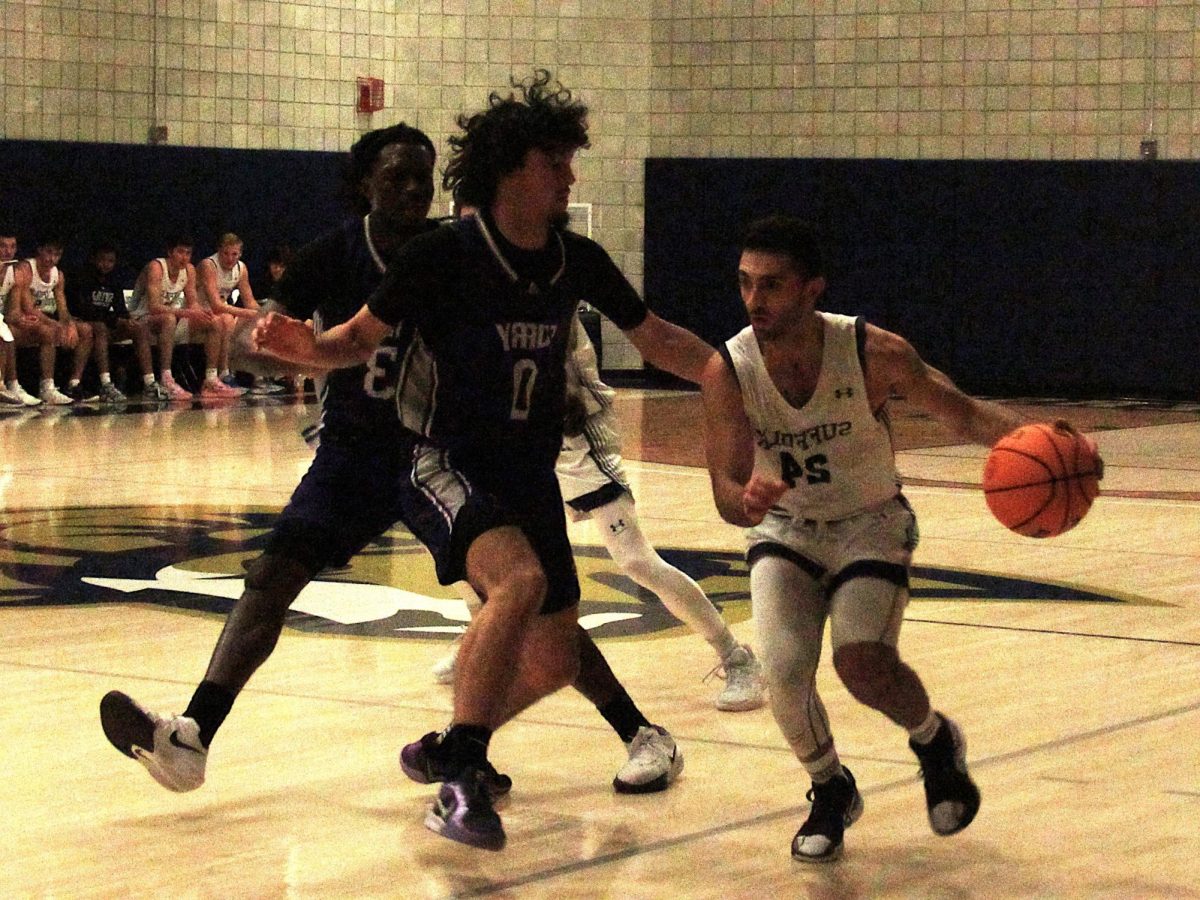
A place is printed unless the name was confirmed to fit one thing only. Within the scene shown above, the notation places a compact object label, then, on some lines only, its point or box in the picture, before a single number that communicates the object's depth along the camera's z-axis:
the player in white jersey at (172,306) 16.98
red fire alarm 19.69
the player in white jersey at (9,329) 16.02
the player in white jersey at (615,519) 6.30
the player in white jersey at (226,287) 17.38
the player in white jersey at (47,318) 16.14
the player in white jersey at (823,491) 4.59
